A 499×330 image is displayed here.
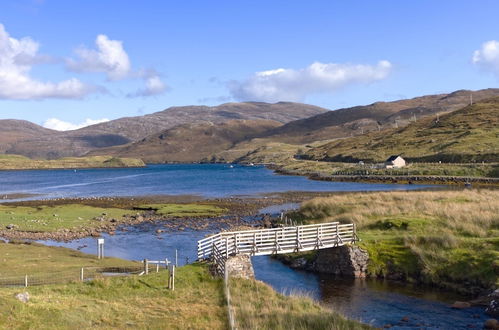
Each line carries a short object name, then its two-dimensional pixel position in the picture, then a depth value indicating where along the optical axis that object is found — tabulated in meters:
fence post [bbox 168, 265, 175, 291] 29.09
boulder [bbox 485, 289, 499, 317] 28.03
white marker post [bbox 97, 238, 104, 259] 42.46
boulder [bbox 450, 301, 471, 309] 29.91
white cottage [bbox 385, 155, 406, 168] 166.88
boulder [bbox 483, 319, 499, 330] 25.77
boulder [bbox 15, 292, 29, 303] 23.14
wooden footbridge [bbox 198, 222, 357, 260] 35.88
